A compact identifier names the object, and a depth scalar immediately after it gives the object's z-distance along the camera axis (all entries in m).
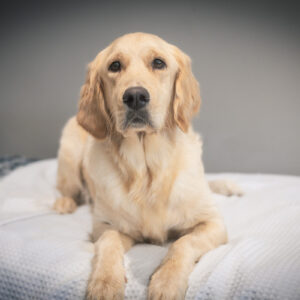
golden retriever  1.38
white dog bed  1.04
